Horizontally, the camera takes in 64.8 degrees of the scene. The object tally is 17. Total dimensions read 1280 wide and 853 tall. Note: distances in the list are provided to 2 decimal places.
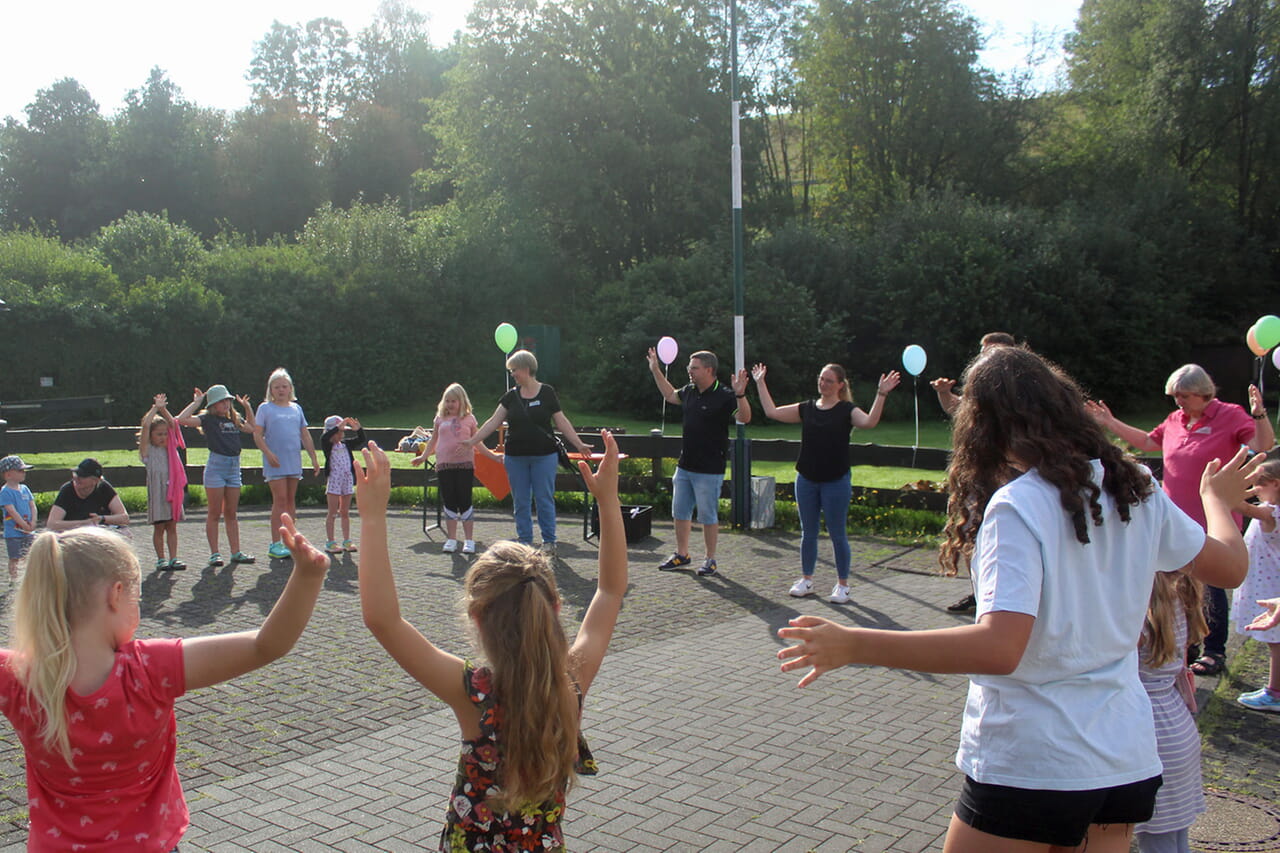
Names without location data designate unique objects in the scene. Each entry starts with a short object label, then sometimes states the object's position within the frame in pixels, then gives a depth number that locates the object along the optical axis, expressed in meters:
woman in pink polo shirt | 5.92
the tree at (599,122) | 34.88
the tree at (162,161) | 46.25
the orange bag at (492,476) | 12.94
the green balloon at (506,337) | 13.95
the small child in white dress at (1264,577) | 5.56
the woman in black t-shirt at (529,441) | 9.58
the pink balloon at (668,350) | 12.16
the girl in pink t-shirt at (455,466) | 10.51
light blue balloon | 11.26
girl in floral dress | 2.31
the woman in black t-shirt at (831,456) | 8.05
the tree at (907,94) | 37.25
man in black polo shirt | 9.24
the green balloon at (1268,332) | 8.92
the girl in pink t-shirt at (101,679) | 2.24
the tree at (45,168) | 47.31
